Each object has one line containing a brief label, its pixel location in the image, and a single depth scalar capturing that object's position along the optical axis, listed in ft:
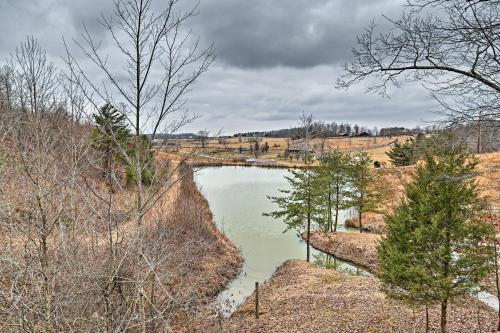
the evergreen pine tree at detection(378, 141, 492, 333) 30.35
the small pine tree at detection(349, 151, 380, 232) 91.45
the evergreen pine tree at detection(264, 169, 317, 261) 70.38
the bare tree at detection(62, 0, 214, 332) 16.96
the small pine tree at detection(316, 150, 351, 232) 88.89
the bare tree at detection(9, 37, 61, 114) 18.82
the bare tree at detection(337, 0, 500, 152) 14.12
